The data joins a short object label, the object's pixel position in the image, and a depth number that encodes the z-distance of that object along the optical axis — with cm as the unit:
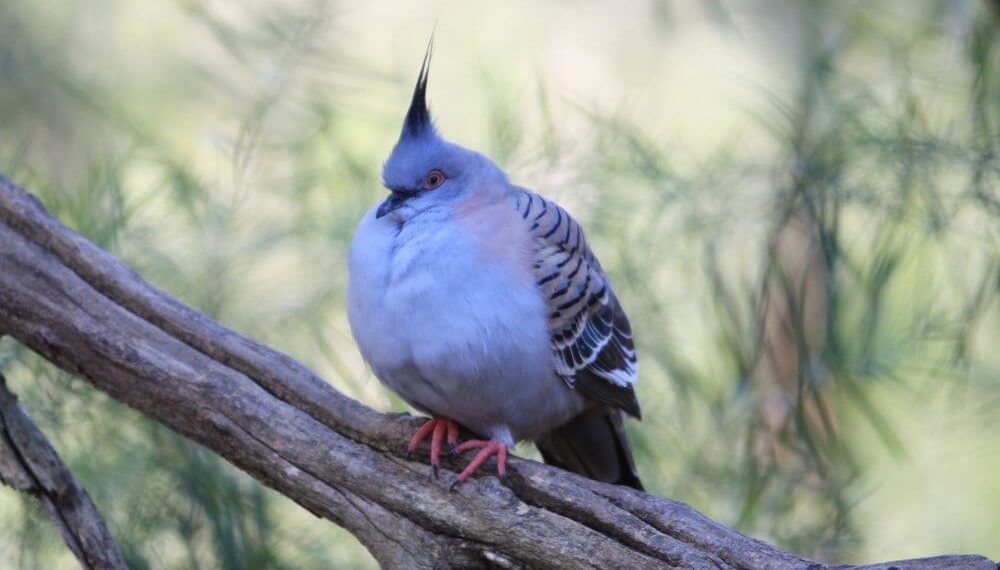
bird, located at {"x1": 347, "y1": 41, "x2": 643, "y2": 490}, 459
